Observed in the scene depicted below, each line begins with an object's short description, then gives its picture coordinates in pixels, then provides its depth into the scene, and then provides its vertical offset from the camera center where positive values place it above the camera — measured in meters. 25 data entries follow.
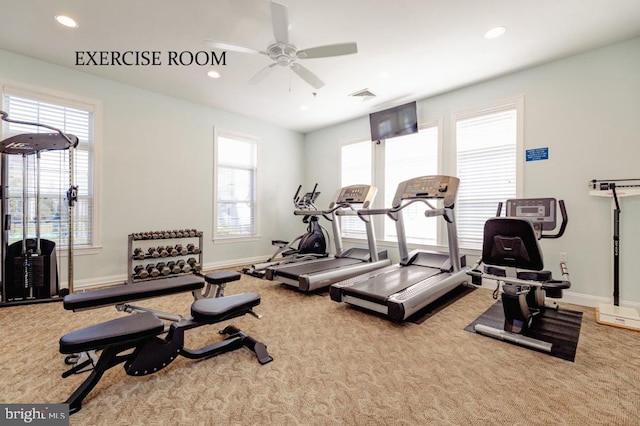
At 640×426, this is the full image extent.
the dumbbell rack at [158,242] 4.08 -0.50
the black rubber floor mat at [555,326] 2.27 -1.12
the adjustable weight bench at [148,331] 1.51 -0.70
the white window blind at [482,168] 3.96 +0.69
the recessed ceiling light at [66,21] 2.80 +2.00
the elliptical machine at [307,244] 5.23 -0.64
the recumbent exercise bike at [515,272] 2.33 -0.57
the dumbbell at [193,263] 4.52 -0.84
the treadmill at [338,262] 3.77 -0.84
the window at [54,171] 3.54 +0.57
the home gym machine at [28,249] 3.17 -0.44
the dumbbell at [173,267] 4.36 -0.88
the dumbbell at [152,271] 4.16 -0.89
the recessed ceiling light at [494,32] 2.96 +2.01
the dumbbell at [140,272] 4.06 -0.90
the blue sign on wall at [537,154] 3.62 +0.80
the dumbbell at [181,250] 4.53 -0.63
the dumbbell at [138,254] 4.14 -0.63
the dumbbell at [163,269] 4.25 -0.88
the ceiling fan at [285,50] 2.43 +1.67
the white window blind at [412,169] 4.79 +0.82
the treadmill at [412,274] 2.85 -0.84
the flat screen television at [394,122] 4.80 +1.69
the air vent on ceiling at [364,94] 4.51 +2.01
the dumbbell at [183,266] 4.43 -0.88
